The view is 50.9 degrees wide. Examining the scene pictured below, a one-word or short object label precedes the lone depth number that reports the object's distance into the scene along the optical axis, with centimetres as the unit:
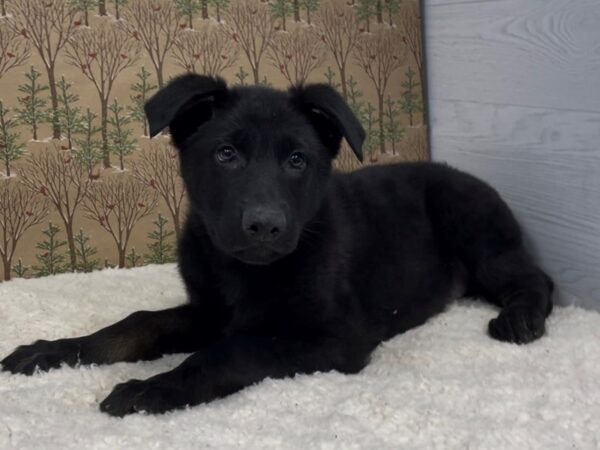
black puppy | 51
